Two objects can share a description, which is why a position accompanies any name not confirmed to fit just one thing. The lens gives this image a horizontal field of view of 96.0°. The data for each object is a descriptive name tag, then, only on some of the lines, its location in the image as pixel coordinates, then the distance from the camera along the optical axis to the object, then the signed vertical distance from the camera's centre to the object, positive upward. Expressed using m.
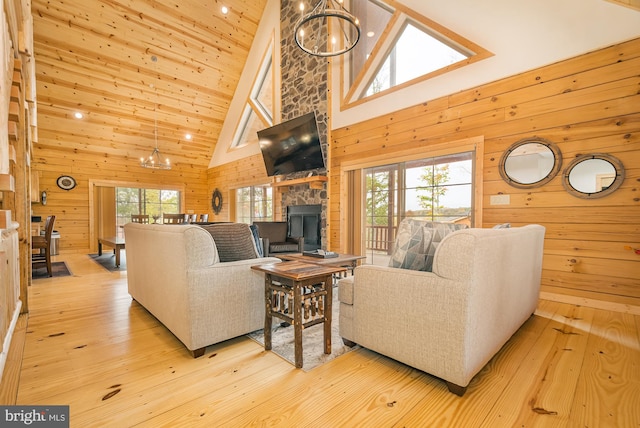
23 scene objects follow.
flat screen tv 5.08 +1.21
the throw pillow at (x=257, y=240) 2.65 -0.29
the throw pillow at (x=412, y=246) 1.73 -0.23
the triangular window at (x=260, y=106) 6.65 +2.48
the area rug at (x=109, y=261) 4.82 -1.00
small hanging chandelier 5.25 +0.88
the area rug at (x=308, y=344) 1.81 -0.94
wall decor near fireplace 8.32 +0.25
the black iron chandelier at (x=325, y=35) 5.04 +3.21
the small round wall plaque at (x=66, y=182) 6.62 +0.63
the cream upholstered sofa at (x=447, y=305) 1.39 -0.53
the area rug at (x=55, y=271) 4.17 -0.97
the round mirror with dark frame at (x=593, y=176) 2.63 +0.32
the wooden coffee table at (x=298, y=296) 1.69 -0.54
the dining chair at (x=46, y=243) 3.96 -0.47
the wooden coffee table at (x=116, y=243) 4.60 -0.57
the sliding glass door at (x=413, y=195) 3.97 +0.22
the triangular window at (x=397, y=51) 3.69 +2.29
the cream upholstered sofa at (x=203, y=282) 1.80 -0.49
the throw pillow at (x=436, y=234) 1.70 -0.15
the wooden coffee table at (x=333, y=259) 2.96 -0.53
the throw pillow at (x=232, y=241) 2.09 -0.23
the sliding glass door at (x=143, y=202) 7.68 +0.20
